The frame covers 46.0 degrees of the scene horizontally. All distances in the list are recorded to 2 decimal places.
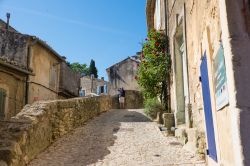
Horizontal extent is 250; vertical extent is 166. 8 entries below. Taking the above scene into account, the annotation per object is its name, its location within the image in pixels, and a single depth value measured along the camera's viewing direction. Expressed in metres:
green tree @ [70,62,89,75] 51.41
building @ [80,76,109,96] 40.10
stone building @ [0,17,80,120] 12.55
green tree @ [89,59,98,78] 48.76
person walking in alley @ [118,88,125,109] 20.63
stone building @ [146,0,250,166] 2.75
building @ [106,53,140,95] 33.56
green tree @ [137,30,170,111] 10.38
